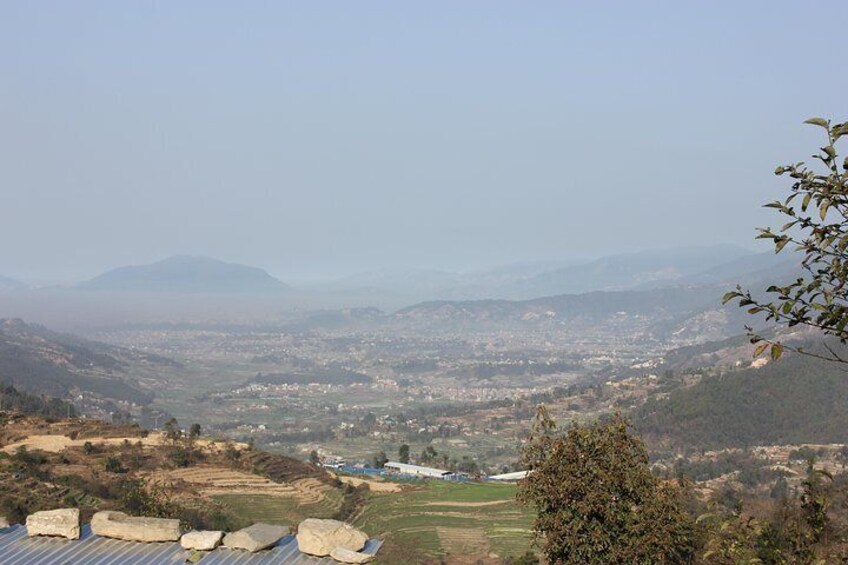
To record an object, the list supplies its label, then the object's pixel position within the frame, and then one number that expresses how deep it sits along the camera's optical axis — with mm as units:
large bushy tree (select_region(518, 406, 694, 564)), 8758
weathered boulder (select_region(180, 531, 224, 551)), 9318
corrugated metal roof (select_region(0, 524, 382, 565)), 9062
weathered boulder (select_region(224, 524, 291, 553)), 9352
